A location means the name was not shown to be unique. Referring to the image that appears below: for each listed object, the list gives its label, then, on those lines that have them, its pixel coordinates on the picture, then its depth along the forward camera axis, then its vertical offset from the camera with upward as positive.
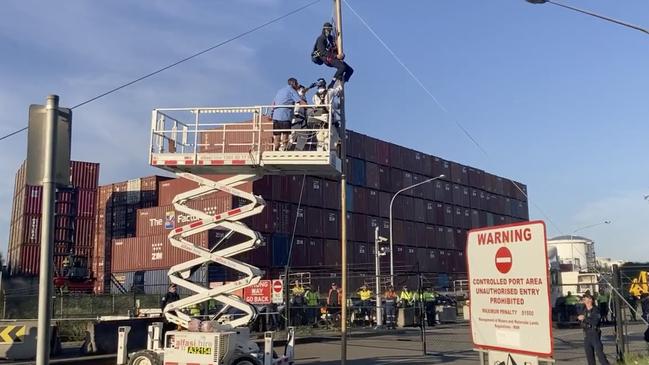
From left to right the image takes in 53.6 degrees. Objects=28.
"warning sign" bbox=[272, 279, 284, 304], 21.30 -0.08
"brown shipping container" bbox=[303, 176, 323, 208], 45.25 +6.74
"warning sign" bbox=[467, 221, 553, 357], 5.55 -0.03
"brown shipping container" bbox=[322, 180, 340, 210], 46.89 +6.74
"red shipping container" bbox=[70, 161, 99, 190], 46.34 +8.29
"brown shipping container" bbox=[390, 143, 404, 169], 54.66 +10.99
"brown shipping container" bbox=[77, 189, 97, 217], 46.34 +6.25
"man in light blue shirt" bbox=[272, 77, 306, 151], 13.27 +3.52
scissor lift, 12.51 +2.30
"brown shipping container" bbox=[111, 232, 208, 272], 41.16 +2.27
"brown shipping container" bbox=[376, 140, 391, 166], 53.09 +11.07
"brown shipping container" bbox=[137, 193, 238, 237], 39.16 +4.84
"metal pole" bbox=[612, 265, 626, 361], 13.71 -0.77
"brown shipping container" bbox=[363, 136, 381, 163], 51.75 +10.98
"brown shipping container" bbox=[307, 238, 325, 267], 44.09 +2.39
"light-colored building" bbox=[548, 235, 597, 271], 44.47 +2.44
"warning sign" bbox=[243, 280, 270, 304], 21.20 -0.18
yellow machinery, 16.27 -0.03
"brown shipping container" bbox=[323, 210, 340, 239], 46.22 +4.50
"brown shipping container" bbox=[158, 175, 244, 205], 43.06 +6.79
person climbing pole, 12.80 +4.58
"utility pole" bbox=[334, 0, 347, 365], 11.76 +2.16
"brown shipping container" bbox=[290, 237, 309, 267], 42.55 +2.26
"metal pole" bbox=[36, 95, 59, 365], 5.63 +0.46
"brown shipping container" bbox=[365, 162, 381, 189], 51.25 +8.80
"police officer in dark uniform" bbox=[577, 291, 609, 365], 13.00 -0.98
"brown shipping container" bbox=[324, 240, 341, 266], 45.59 +2.43
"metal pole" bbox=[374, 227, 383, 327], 27.72 -0.99
